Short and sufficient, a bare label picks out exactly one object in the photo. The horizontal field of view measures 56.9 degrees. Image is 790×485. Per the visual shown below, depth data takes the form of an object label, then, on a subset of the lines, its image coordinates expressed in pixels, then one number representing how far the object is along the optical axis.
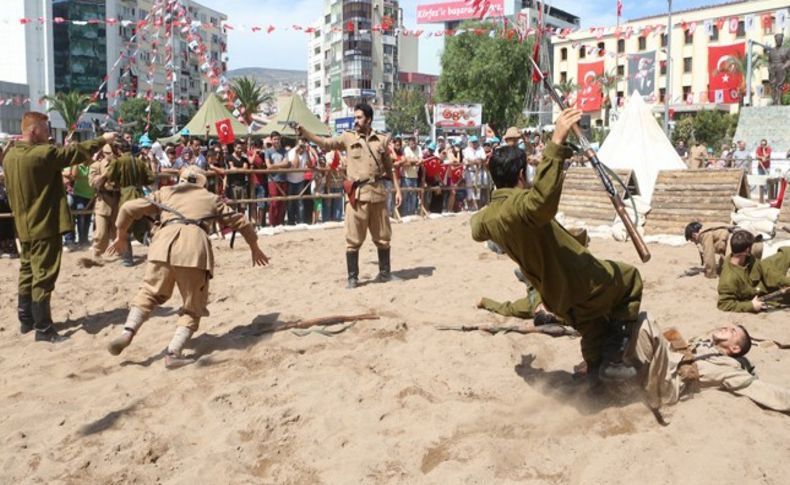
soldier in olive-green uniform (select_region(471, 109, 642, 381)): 3.61
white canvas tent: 13.19
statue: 25.88
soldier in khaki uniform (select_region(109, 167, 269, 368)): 5.05
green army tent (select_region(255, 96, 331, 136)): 21.70
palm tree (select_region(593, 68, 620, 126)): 61.17
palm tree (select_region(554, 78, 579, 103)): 65.38
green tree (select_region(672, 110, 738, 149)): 49.59
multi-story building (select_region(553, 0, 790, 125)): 56.03
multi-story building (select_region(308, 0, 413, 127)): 89.75
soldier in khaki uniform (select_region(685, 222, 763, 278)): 7.20
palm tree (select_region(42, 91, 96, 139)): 52.47
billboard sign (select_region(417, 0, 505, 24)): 88.25
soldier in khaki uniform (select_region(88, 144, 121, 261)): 9.05
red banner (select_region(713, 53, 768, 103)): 53.31
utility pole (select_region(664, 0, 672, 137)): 24.90
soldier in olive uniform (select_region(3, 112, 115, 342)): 5.84
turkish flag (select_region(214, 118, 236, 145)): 13.87
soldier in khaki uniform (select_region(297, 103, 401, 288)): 7.37
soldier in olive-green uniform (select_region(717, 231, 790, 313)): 6.04
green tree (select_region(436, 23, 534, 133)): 49.72
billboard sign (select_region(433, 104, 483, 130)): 31.00
